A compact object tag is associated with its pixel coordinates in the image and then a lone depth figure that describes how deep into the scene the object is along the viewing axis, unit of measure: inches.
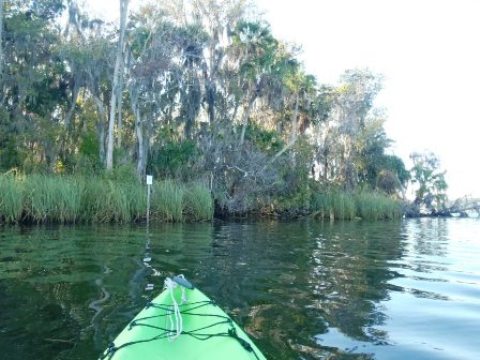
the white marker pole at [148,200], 663.9
